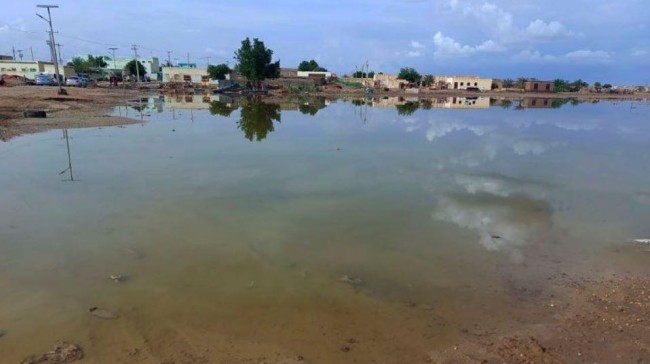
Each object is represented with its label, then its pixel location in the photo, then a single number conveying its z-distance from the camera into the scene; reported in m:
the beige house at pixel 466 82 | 109.81
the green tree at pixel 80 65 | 99.38
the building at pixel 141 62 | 112.47
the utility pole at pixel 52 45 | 40.59
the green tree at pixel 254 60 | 69.62
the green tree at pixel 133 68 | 100.94
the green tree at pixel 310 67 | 125.25
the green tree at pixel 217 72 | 82.75
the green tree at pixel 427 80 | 107.69
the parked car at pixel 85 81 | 64.69
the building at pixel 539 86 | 111.81
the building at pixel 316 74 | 103.69
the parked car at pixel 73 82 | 62.47
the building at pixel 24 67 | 86.69
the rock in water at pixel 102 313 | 5.52
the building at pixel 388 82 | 99.38
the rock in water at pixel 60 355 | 4.64
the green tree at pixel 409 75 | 104.12
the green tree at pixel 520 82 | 116.03
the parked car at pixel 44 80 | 60.25
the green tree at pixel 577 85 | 119.41
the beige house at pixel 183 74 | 84.44
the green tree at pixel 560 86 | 114.72
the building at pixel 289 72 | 104.66
